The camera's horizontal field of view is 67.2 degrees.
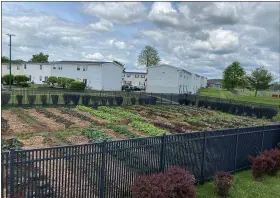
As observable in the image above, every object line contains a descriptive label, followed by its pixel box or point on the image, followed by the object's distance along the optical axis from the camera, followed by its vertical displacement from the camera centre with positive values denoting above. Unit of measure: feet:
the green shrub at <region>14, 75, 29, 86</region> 129.23 +1.85
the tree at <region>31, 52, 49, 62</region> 248.07 +30.75
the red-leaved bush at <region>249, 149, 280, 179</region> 22.09 -7.67
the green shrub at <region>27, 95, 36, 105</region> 54.02 -4.24
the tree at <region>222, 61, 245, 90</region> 197.27 +14.53
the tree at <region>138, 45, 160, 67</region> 209.17 +29.98
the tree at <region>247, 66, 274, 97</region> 166.88 +10.06
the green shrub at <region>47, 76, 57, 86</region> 129.78 +2.06
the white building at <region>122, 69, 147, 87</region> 212.70 +8.93
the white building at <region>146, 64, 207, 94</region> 131.80 +5.54
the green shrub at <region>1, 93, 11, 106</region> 51.05 -4.03
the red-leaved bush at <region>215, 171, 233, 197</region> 17.81 -7.83
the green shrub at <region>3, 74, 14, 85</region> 127.01 +1.49
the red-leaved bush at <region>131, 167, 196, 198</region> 13.50 -6.49
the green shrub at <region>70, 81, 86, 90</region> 113.67 -0.40
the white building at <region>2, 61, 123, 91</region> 130.39 +7.96
